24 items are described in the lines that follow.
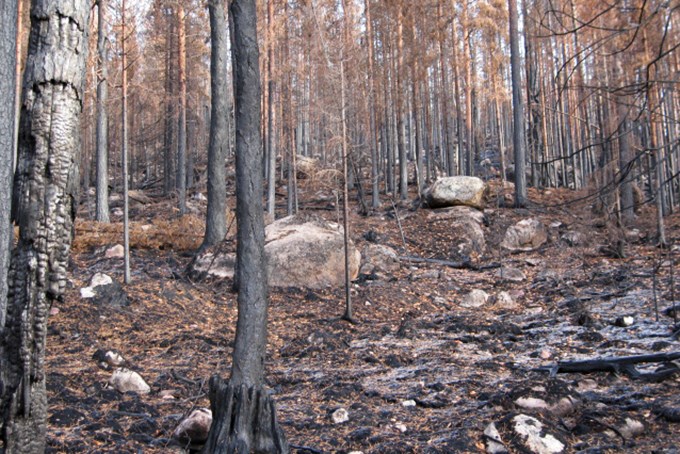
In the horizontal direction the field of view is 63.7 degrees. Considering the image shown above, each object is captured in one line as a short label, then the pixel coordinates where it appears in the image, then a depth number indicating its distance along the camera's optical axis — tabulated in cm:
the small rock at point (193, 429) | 449
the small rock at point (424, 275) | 1253
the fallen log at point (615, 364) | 591
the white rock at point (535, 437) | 420
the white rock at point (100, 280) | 877
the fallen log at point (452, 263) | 1355
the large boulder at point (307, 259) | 1101
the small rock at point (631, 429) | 440
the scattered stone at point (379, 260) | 1267
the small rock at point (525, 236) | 1552
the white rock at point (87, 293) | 852
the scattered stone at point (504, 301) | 1036
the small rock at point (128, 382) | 569
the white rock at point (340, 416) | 504
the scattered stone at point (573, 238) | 1428
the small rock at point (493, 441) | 426
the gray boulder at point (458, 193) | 1755
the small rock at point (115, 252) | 1162
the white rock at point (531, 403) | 484
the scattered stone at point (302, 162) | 2542
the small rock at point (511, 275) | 1229
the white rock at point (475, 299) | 1056
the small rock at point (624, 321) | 801
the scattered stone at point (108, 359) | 638
